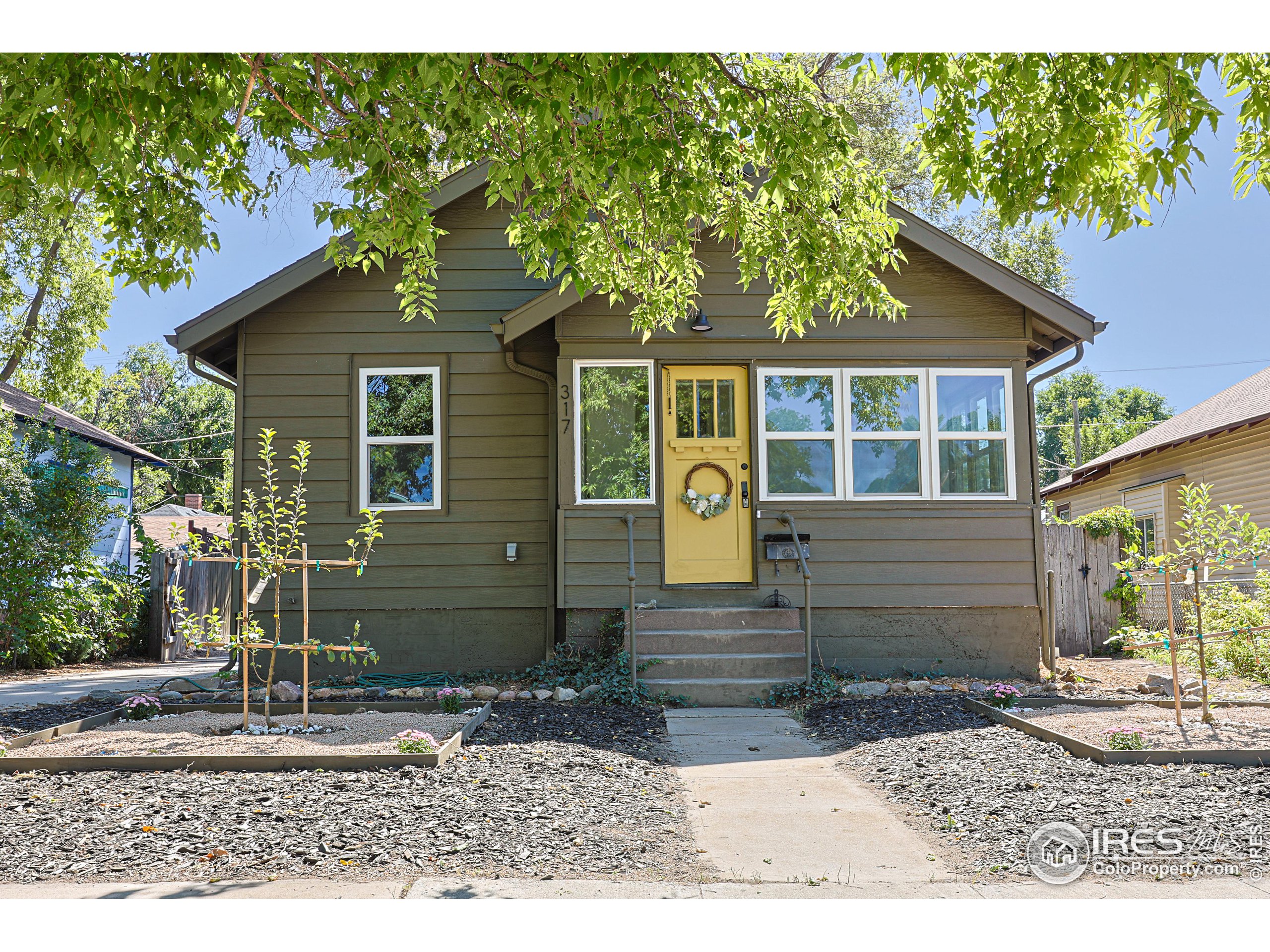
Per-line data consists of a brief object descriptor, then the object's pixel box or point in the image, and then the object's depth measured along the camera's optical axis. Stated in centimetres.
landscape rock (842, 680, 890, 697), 740
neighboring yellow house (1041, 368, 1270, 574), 1408
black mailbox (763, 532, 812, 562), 816
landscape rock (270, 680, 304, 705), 711
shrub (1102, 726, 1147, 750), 481
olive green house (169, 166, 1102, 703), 820
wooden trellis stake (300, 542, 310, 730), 538
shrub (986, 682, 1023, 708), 652
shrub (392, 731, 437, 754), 476
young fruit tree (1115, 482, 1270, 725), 544
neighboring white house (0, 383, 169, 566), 1508
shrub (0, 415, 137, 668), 1052
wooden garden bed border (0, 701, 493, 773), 462
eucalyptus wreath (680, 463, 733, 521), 830
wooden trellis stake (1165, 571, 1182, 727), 531
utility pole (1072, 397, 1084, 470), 3666
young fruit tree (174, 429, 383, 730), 535
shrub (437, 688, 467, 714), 640
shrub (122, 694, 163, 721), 631
